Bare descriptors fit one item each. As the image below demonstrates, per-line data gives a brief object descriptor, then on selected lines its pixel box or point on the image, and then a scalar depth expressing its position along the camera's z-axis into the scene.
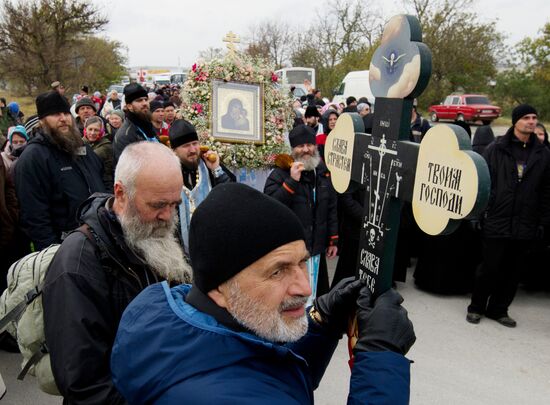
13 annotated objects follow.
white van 20.33
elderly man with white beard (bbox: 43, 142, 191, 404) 1.60
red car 25.73
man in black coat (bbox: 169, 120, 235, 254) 3.77
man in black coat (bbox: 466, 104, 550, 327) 4.32
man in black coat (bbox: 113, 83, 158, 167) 4.48
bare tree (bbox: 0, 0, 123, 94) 21.44
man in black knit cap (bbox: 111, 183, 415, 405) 1.08
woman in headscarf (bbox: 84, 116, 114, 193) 5.21
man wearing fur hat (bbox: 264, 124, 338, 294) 4.11
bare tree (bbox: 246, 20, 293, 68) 45.97
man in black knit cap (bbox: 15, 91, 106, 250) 3.36
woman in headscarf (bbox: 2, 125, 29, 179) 5.50
